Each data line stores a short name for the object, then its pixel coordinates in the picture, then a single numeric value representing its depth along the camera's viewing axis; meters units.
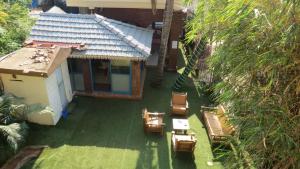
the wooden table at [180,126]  7.89
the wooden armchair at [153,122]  8.20
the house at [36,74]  7.55
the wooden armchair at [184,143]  7.31
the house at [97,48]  9.26
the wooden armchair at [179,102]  9.28
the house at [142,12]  11.72
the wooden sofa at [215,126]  7.74
